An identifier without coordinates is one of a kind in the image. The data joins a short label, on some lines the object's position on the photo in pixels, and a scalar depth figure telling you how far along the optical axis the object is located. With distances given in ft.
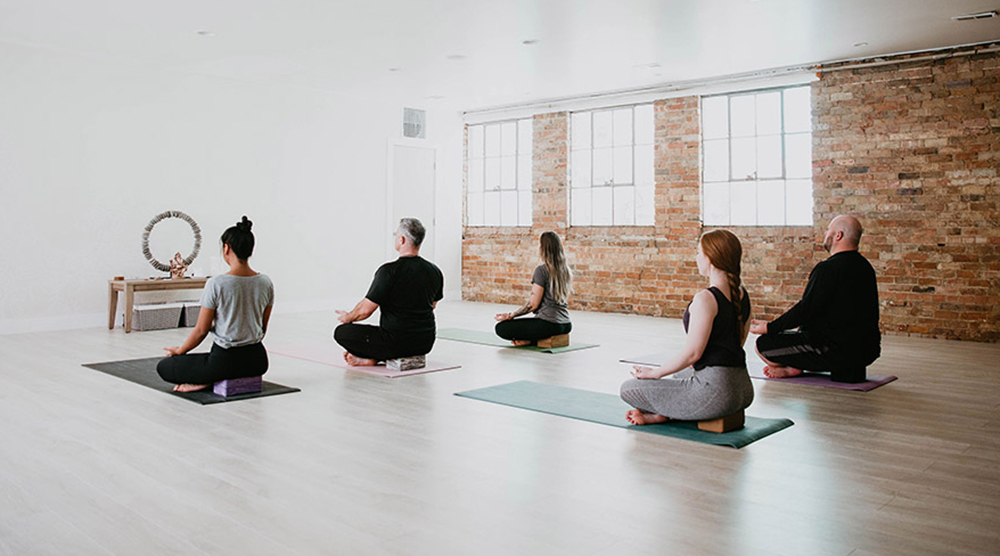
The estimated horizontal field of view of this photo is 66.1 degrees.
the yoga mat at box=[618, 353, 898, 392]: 15.96
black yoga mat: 14.23
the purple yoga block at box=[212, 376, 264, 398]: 14.25
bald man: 15.97
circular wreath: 26.05
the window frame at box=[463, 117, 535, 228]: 35.40
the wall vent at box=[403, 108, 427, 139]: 35.40
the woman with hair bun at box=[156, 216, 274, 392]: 13.65
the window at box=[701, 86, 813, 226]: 27.17
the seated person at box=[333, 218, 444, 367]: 16.55
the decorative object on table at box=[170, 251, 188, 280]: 26.32
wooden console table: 24.47
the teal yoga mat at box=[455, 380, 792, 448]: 11.77
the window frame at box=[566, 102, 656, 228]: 31.12
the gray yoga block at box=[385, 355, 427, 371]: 17.28
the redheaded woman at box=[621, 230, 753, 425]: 11.38
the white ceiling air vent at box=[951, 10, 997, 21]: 20.17
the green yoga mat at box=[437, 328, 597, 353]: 21.83
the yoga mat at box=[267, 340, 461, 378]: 17.35
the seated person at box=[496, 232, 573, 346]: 20.65
